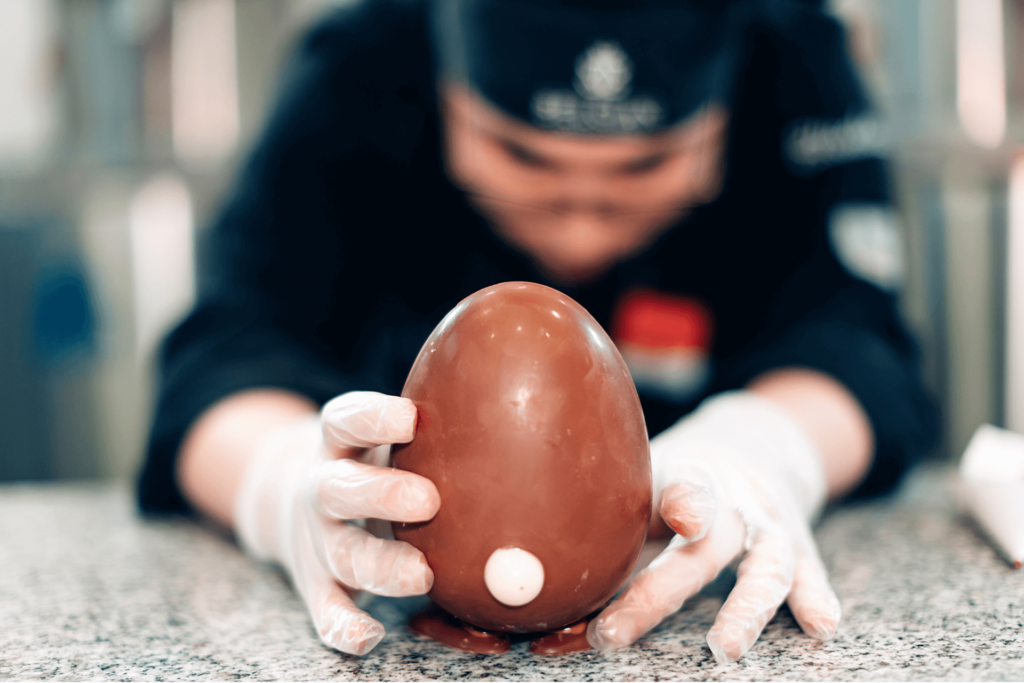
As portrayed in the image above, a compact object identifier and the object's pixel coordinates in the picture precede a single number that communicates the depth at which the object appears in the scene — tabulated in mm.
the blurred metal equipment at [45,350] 1618
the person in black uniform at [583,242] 721
